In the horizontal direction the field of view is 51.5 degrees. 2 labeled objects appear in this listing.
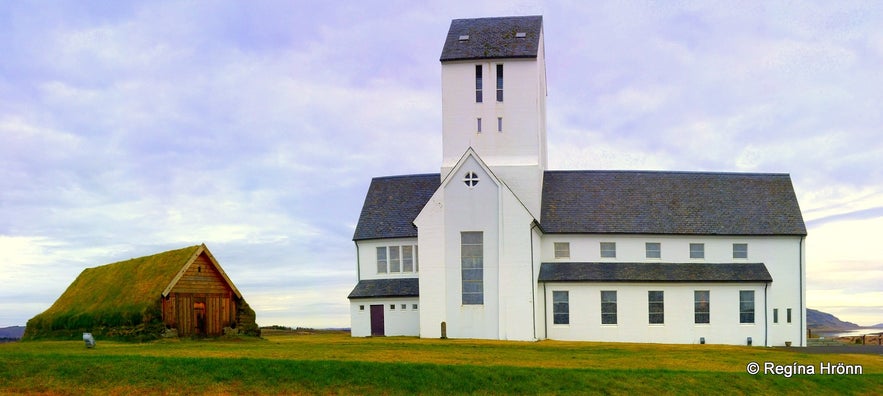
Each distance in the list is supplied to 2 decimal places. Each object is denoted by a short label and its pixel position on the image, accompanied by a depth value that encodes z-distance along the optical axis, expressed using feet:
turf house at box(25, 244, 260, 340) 144.36
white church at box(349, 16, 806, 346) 171.53
